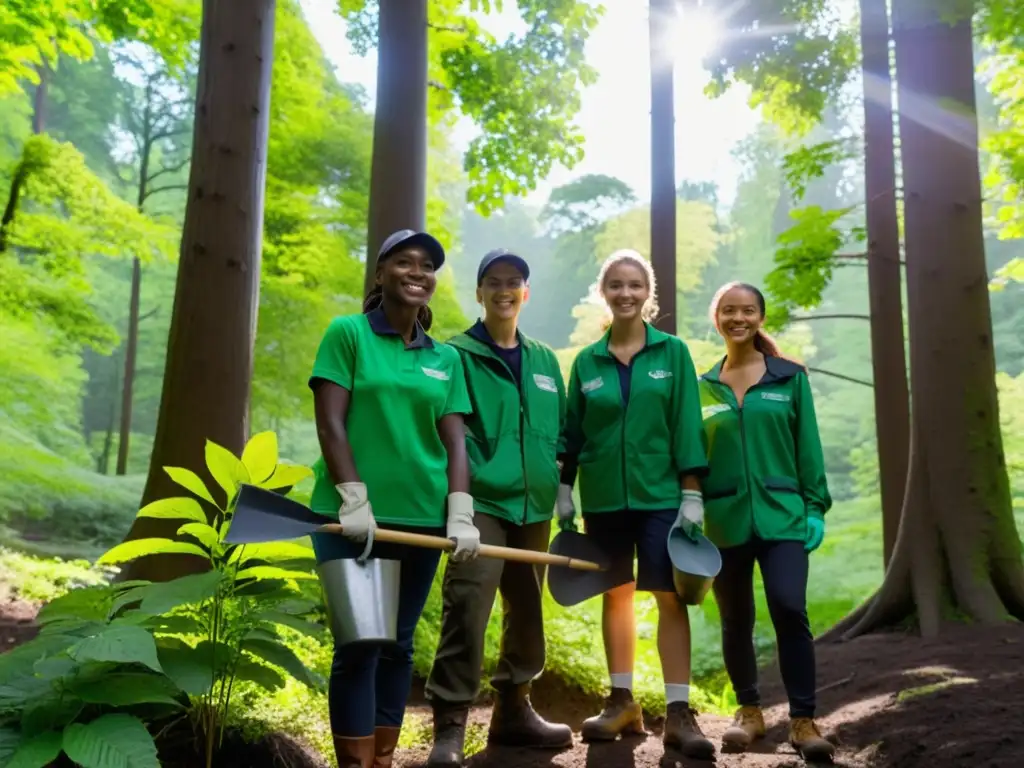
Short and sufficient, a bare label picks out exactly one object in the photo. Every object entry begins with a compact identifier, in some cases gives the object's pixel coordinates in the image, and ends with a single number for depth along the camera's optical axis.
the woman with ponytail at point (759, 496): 3.56
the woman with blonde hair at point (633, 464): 3.57
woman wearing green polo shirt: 2.80
